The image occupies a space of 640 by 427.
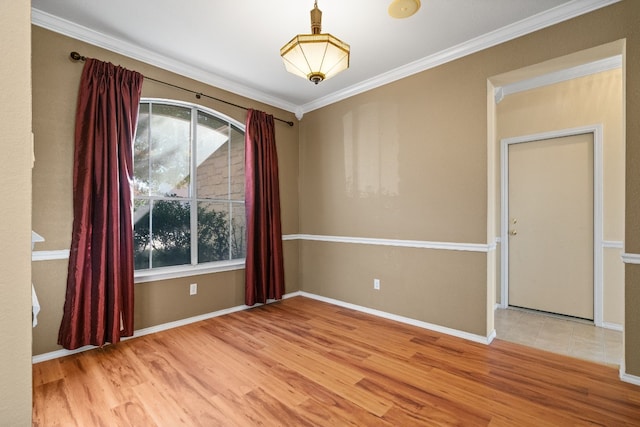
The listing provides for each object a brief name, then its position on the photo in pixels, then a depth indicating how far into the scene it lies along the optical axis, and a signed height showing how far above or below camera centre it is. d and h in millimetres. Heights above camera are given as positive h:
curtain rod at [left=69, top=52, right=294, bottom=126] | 2543 +1353
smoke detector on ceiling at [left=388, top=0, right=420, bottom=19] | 2180 +1550
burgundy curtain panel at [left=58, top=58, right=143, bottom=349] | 2473 -11
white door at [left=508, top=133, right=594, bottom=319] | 3332 -125
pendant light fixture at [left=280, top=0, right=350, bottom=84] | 1916 +1086
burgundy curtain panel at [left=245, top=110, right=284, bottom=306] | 3674 +14
